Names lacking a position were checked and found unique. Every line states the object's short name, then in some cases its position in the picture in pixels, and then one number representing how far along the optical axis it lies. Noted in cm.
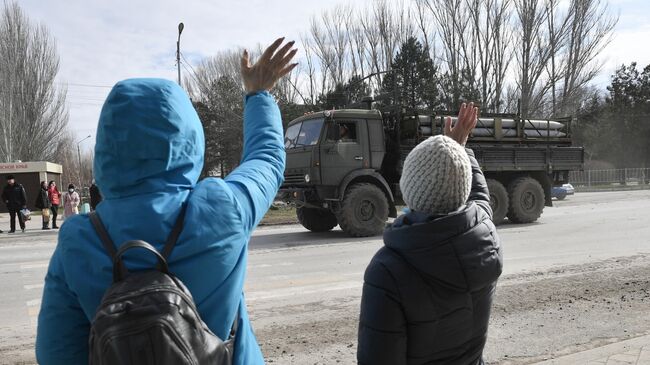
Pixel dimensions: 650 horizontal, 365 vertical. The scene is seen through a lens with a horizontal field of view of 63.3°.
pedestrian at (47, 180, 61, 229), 1894
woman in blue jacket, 139
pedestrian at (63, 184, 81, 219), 1917
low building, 3647
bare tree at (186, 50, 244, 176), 4631
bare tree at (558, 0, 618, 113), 3850
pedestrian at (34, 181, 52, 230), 1847
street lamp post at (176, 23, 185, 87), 2597
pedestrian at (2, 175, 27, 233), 1747
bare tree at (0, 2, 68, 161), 4853
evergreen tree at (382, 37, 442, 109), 4438
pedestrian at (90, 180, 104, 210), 1803
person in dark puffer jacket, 178
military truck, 1246
